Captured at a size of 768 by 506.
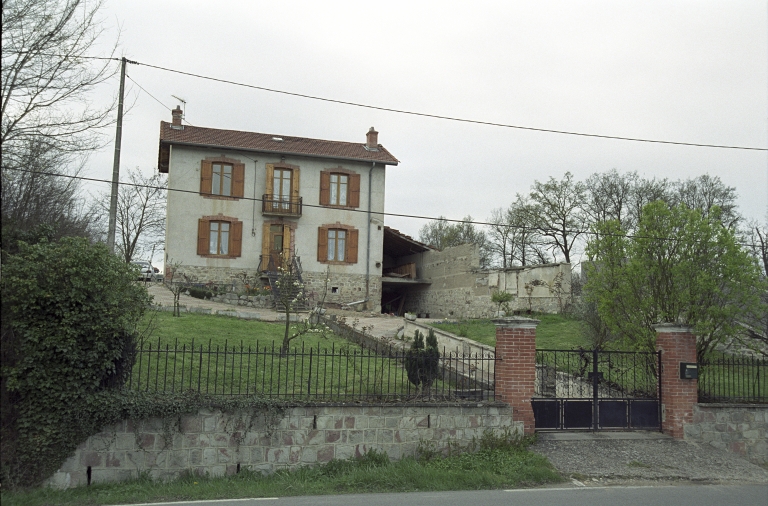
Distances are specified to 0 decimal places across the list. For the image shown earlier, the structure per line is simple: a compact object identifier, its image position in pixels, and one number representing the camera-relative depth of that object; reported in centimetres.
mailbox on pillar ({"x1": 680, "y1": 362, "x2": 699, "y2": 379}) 1093
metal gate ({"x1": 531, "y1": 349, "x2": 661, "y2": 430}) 1061
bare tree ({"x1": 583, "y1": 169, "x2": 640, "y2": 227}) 4059
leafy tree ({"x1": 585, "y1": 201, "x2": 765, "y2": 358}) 1195
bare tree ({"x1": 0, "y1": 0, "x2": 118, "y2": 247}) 1052
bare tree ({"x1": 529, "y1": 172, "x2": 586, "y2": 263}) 4059
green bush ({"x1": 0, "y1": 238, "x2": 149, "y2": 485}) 789
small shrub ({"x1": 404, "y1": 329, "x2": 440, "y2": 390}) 1038
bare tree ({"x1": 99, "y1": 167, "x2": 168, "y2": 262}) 3797
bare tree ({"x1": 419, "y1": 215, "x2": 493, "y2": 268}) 4933
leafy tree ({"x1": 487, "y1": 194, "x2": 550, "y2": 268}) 4178
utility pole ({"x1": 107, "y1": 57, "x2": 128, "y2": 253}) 1416
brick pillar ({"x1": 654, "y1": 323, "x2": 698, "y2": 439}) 1094
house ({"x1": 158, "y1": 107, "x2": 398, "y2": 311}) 2778
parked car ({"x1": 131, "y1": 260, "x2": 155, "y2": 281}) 3370
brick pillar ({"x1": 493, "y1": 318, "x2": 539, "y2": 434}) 1021
